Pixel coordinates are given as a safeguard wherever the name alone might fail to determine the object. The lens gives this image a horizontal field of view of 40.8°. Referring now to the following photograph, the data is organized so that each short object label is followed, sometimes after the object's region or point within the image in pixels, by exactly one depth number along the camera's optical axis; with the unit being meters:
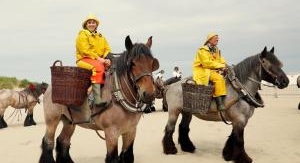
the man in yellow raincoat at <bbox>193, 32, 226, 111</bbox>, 7.46
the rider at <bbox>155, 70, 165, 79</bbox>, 15.96
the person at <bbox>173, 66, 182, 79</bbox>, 20.21
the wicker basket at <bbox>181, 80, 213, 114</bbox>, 7.50
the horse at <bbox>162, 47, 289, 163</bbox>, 7.29
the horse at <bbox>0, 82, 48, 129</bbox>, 14.95
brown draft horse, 5.10
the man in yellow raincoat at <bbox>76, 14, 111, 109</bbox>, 5.62
